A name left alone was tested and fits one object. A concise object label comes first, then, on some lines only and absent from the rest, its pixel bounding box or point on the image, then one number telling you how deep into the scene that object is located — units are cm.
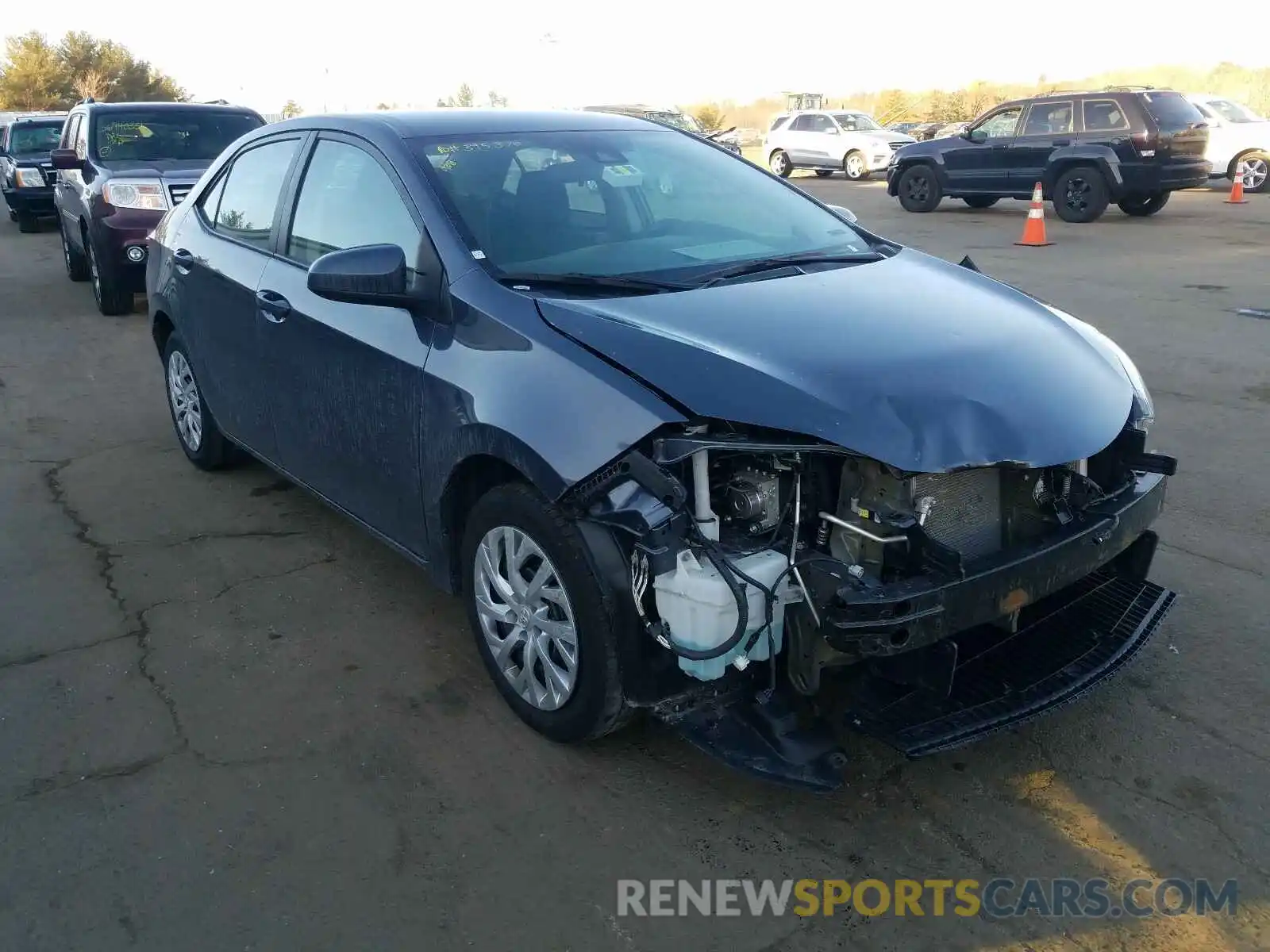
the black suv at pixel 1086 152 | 1558
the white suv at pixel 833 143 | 2547
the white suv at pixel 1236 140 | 1897
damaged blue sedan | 267
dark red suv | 996
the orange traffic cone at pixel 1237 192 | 1812
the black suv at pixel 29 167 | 1798
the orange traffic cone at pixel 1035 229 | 1375
